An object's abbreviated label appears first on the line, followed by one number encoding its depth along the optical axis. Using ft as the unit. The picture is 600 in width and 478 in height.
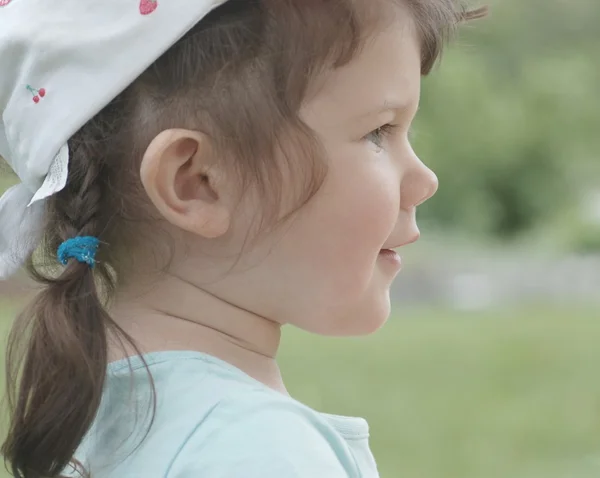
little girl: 3.18
